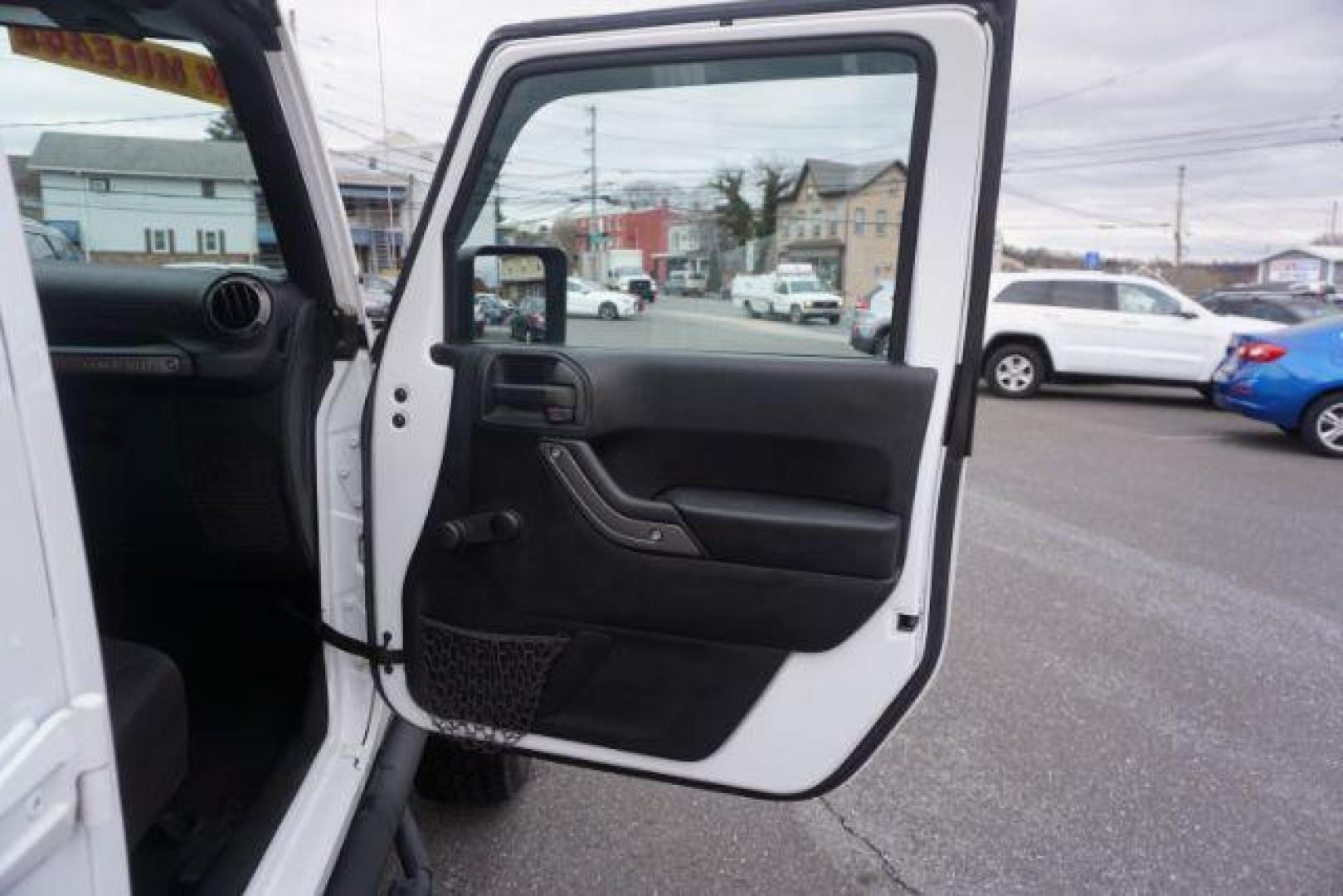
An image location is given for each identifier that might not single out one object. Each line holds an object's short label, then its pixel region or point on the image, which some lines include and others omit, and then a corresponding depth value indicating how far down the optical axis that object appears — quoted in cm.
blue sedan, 779
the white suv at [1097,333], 1057
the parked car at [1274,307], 1196
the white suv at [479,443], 154
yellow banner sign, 171
